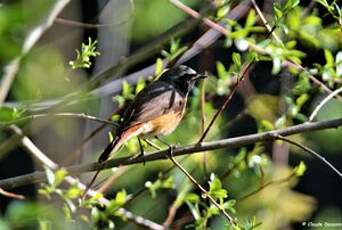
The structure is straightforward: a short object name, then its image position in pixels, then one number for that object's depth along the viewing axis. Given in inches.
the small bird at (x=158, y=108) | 267.7
